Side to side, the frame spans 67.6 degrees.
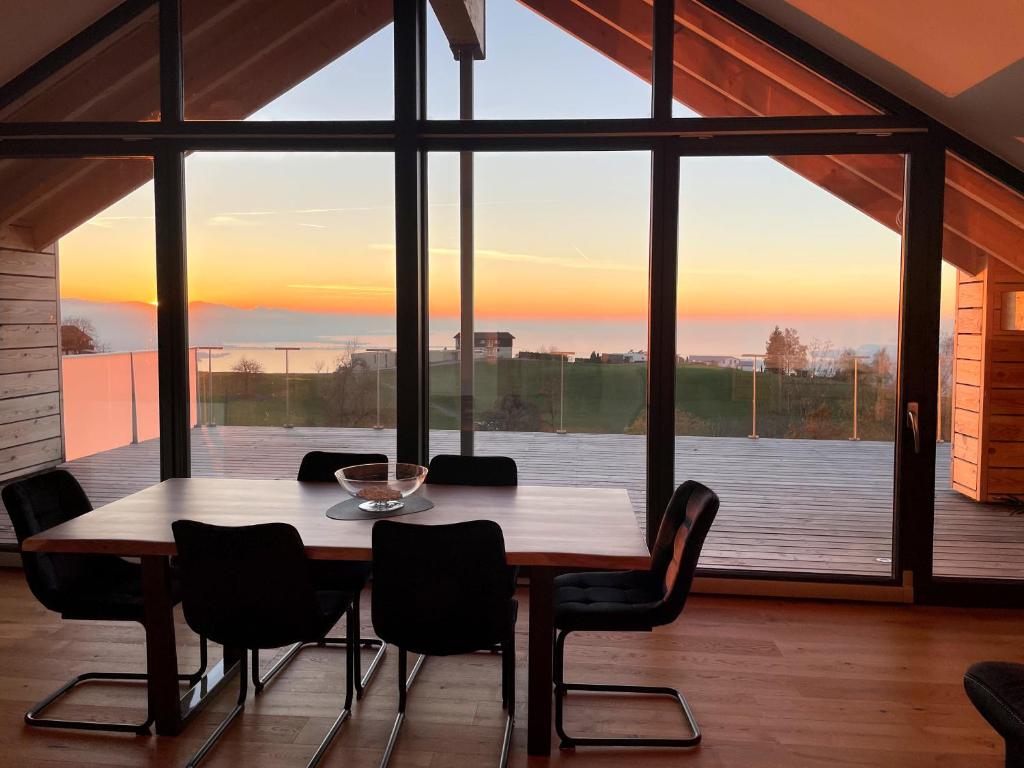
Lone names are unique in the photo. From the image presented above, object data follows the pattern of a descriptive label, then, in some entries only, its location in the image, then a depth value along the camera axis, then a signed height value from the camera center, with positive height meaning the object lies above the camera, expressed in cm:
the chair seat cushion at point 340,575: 325 -95
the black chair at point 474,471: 353 -53
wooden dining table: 253 -61
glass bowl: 300 -50
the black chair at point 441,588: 240 -74
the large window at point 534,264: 412 +53
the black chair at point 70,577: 281 -87
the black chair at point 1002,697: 173 -81
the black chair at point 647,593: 270 -91
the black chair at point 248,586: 247 -76
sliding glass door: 415 +8
